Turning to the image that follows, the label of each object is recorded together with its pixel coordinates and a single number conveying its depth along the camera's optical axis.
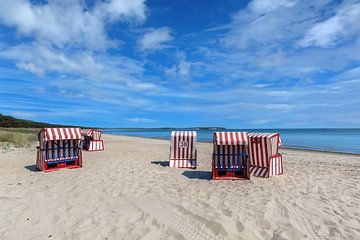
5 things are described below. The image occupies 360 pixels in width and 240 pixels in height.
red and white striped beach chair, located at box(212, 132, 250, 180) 8.37
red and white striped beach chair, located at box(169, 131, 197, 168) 10.86
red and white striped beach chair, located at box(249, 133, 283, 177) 8.85
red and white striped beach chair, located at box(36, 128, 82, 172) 9.58
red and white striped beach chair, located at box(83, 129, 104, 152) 16.50
